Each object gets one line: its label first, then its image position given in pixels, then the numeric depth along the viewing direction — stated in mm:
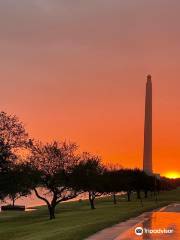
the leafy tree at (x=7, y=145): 54312
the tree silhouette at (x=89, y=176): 71312
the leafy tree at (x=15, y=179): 54703
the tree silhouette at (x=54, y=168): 66625
